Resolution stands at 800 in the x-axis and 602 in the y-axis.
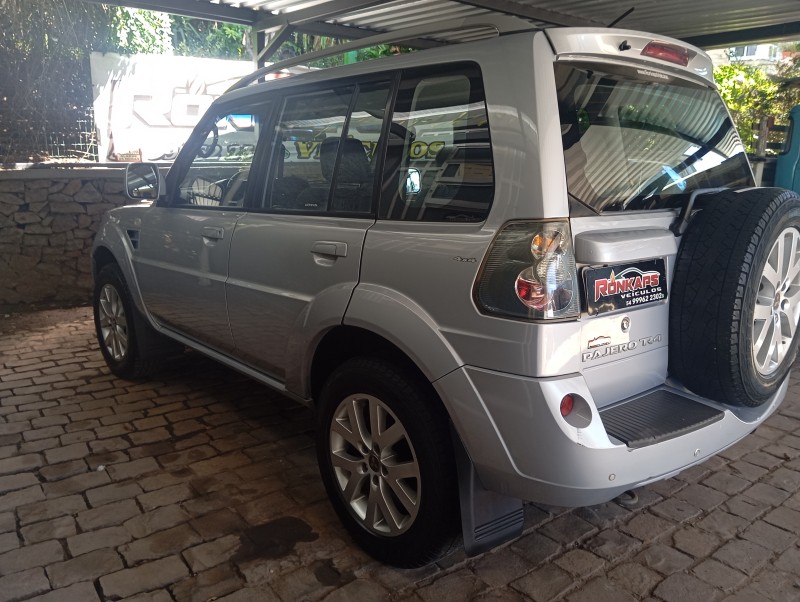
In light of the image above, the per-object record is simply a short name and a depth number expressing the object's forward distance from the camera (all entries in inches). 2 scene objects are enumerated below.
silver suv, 83.0
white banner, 308.2
